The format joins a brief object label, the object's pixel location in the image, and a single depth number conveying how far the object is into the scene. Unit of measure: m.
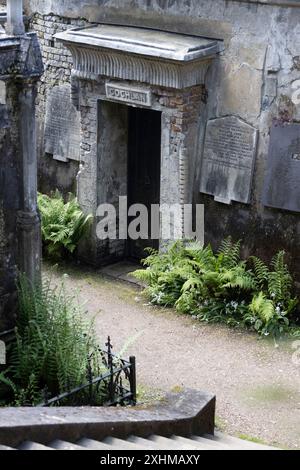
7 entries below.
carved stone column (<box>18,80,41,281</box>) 8.45
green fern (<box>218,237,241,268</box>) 11.33
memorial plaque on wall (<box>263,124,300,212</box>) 10.73
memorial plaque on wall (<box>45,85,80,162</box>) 12.83
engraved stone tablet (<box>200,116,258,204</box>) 11.13
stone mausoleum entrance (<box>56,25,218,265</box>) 11.24
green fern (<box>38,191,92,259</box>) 12.54
